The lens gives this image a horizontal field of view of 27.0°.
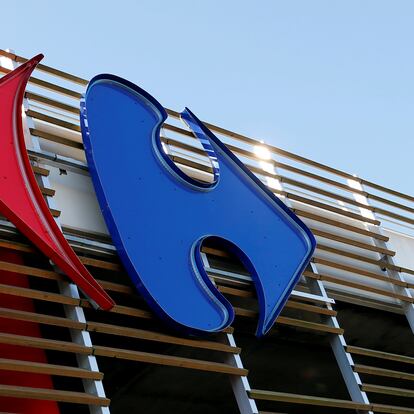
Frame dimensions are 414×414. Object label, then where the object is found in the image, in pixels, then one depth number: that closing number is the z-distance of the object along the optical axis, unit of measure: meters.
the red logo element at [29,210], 5.70
